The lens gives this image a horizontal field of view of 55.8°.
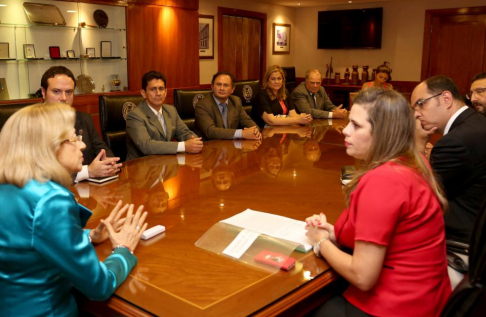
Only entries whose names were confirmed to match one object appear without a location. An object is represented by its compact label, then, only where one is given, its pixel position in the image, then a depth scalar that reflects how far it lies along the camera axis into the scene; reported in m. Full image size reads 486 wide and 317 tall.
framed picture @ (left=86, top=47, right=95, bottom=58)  5.68
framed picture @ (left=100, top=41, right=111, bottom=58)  5.84
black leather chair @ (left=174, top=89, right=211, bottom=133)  4.05
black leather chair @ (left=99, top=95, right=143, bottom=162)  3.33
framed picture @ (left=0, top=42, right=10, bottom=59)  4.89
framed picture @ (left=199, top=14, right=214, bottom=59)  7.80
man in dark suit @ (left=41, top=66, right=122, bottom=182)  2.85
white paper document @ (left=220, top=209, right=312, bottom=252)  1.56
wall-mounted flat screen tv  8.84
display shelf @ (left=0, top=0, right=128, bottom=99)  4.97
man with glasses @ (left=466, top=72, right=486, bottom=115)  3.01
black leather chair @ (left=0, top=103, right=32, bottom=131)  2.66
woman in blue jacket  1.15
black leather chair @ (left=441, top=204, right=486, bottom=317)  1.13
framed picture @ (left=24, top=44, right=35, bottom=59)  5.08
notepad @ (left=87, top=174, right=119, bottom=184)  2.29
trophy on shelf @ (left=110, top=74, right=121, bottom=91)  5.97
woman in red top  1.27
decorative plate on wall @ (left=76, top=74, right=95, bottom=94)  5.56
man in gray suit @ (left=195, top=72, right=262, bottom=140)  3.64
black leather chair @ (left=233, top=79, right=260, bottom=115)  4.75
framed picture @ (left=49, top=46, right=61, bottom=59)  5.30
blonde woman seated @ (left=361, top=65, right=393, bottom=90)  5.96
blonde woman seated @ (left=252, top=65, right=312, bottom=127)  4.50
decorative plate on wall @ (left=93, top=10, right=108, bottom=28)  5.68
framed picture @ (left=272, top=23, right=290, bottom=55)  9.55
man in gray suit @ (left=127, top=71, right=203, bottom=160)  3.05
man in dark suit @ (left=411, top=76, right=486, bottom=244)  1.81
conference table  1.21
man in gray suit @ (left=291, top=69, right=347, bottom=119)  4.95
